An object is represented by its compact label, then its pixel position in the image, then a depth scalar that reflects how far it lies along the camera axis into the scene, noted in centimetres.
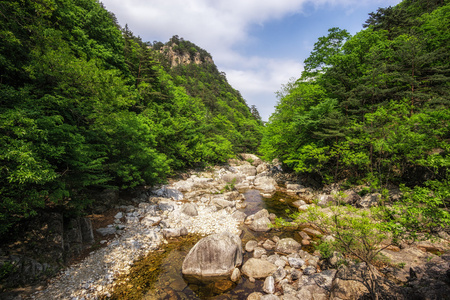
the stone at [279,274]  701
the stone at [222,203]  1451
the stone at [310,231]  1055
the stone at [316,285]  598
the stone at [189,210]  1259
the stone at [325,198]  1494
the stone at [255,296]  624
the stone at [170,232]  1002
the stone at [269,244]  939
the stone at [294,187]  1942
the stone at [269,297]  599
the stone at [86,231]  835
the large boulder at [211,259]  739
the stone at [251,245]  923
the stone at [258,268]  737
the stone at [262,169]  3090
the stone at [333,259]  711
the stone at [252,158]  3804
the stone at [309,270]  717
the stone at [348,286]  547
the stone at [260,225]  1118
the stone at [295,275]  702
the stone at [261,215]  1253
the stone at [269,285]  651
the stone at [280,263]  778
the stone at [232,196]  1642
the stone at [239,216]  1258
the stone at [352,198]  1345
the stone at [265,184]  1994
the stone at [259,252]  870
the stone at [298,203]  1540
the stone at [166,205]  1290
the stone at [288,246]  896
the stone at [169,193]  1538
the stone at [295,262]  772
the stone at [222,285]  676
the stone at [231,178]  2223
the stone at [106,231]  914
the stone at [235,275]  720
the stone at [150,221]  1074
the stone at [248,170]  2934
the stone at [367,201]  1241
